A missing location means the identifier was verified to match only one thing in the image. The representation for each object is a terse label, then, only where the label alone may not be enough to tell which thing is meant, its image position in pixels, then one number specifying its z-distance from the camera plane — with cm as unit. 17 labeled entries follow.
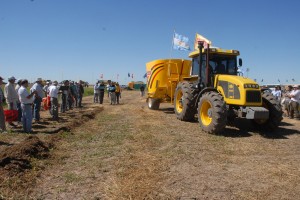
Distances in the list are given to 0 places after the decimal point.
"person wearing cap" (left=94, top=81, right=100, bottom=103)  2163
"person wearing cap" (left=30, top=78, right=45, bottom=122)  1119
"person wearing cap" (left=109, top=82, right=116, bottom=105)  2118
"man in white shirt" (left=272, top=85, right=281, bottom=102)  1706
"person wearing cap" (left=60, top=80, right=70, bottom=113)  1507
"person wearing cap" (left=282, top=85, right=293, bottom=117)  1428
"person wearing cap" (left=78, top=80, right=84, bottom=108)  1886
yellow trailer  1432
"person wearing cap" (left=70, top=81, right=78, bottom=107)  1759
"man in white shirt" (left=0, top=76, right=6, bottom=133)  918
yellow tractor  887
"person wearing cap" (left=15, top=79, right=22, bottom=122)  1080
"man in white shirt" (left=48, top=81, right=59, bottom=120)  1214
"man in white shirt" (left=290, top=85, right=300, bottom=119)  1337
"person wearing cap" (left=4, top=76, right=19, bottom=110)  1025
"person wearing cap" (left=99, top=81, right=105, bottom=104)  2167
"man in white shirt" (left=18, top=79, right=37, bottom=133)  910
